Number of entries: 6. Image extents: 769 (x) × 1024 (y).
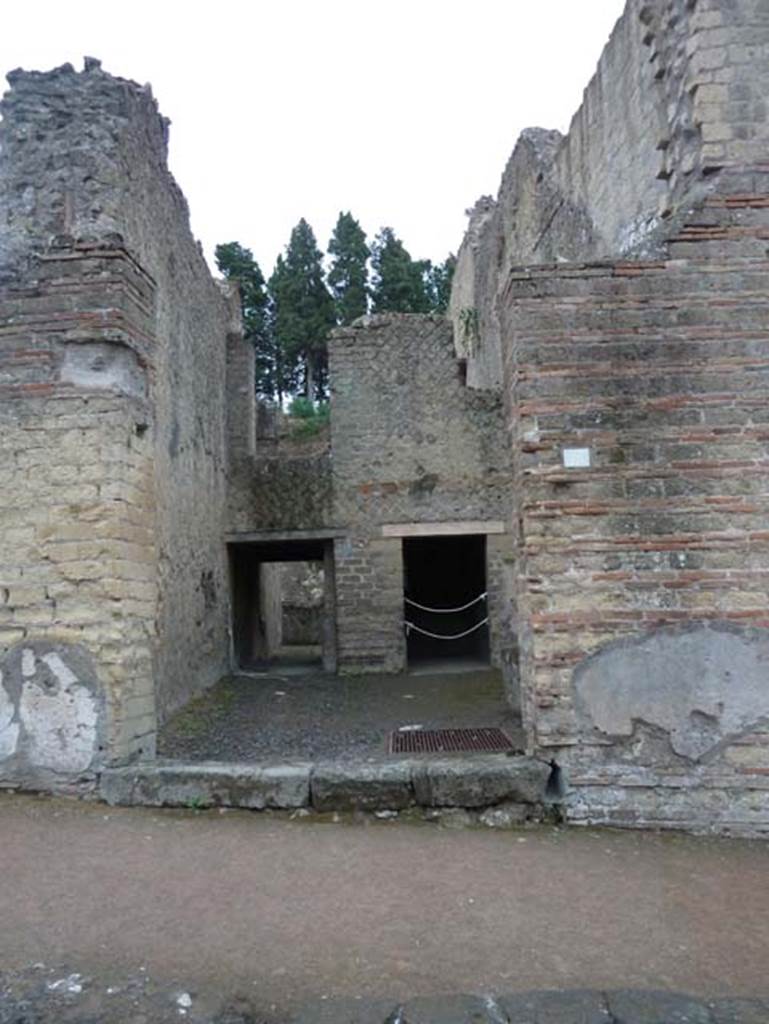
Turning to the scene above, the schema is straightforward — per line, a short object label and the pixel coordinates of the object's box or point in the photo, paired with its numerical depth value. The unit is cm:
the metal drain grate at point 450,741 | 700
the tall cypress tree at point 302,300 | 3481
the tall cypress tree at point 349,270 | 3400
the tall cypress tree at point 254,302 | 3531
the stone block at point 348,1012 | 257
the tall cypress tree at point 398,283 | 3475
